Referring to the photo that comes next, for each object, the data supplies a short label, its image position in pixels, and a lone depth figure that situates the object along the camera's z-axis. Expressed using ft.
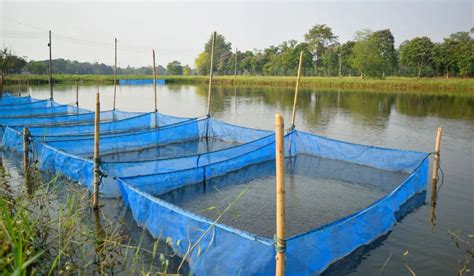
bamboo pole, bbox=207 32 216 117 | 43.64
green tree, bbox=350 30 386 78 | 165.58
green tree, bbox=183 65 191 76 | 317.52
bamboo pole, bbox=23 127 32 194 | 25.61
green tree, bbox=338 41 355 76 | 182.19
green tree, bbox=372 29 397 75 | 174.91
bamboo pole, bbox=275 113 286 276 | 10.47
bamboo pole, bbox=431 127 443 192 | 26.99
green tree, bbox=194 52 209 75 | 273.60
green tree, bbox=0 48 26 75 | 118.63
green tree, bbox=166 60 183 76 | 307.99
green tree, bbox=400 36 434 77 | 159.02
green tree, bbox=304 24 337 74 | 202.80
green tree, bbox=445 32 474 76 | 141.75
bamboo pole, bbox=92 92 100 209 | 20.72
